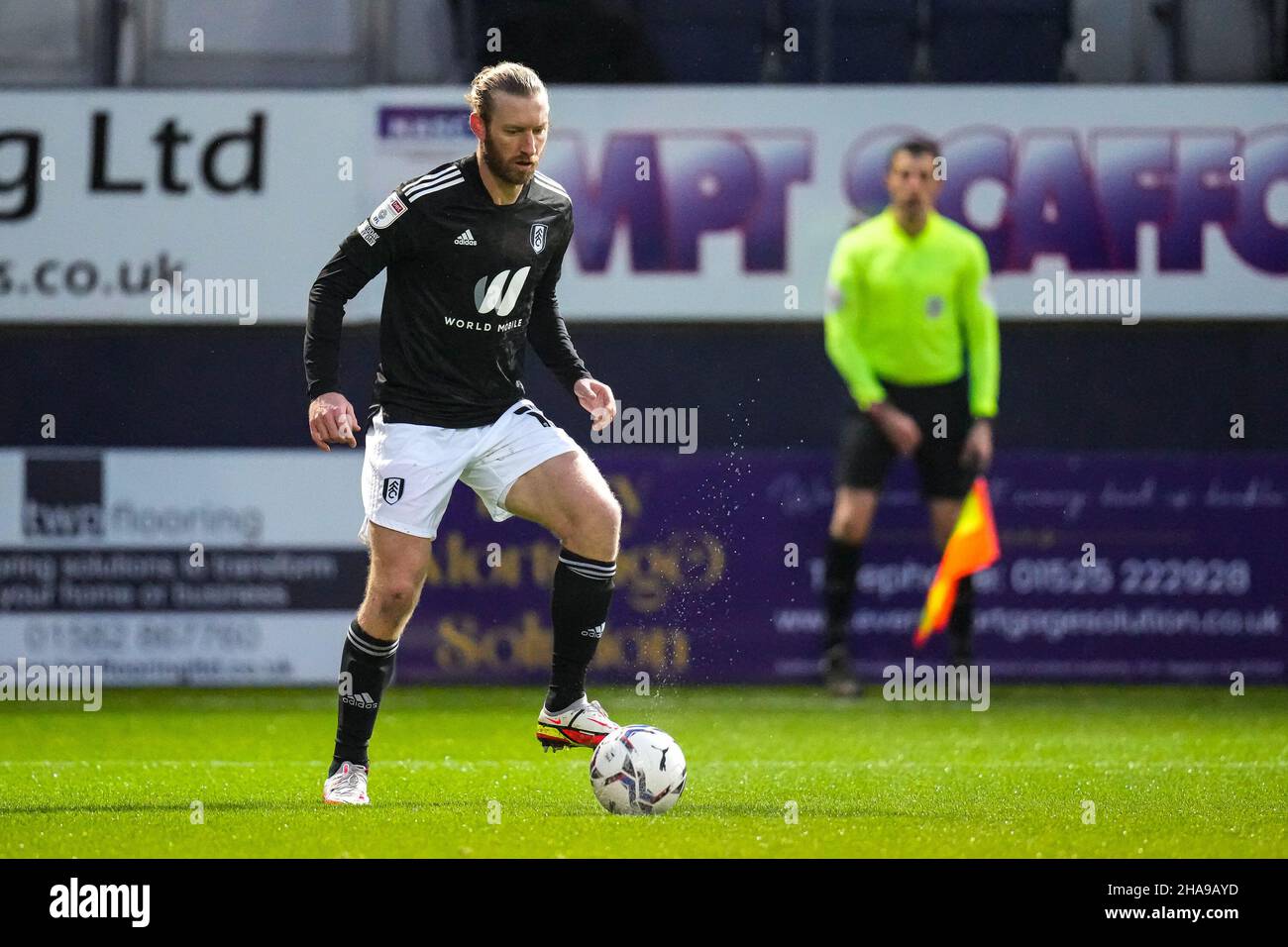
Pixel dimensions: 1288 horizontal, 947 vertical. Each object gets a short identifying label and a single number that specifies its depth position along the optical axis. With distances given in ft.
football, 33.53
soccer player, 34.65
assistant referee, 63.67
